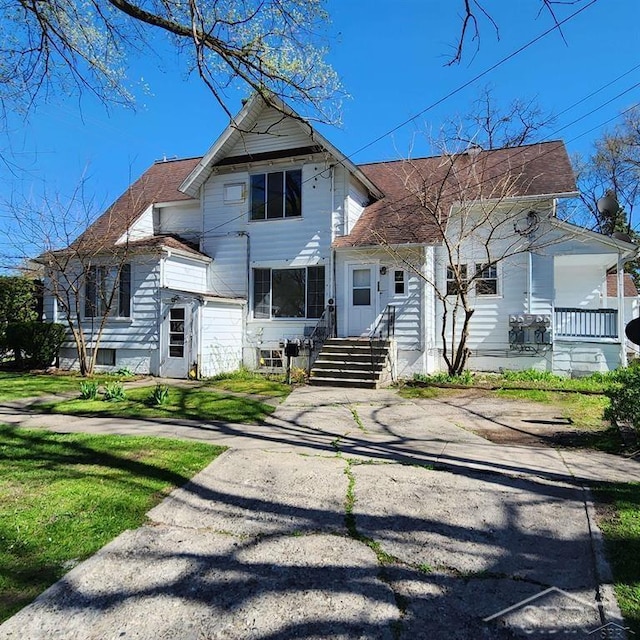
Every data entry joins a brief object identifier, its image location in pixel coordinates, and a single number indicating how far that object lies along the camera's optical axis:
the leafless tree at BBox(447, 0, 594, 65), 4.58
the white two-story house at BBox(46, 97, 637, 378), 13.22
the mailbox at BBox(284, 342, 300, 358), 11.38
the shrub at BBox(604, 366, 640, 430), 6.11
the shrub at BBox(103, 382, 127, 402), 9.25
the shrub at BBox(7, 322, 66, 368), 14.44
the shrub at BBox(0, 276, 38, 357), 17.73
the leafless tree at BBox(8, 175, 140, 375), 13.90
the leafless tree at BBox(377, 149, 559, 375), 12.81
